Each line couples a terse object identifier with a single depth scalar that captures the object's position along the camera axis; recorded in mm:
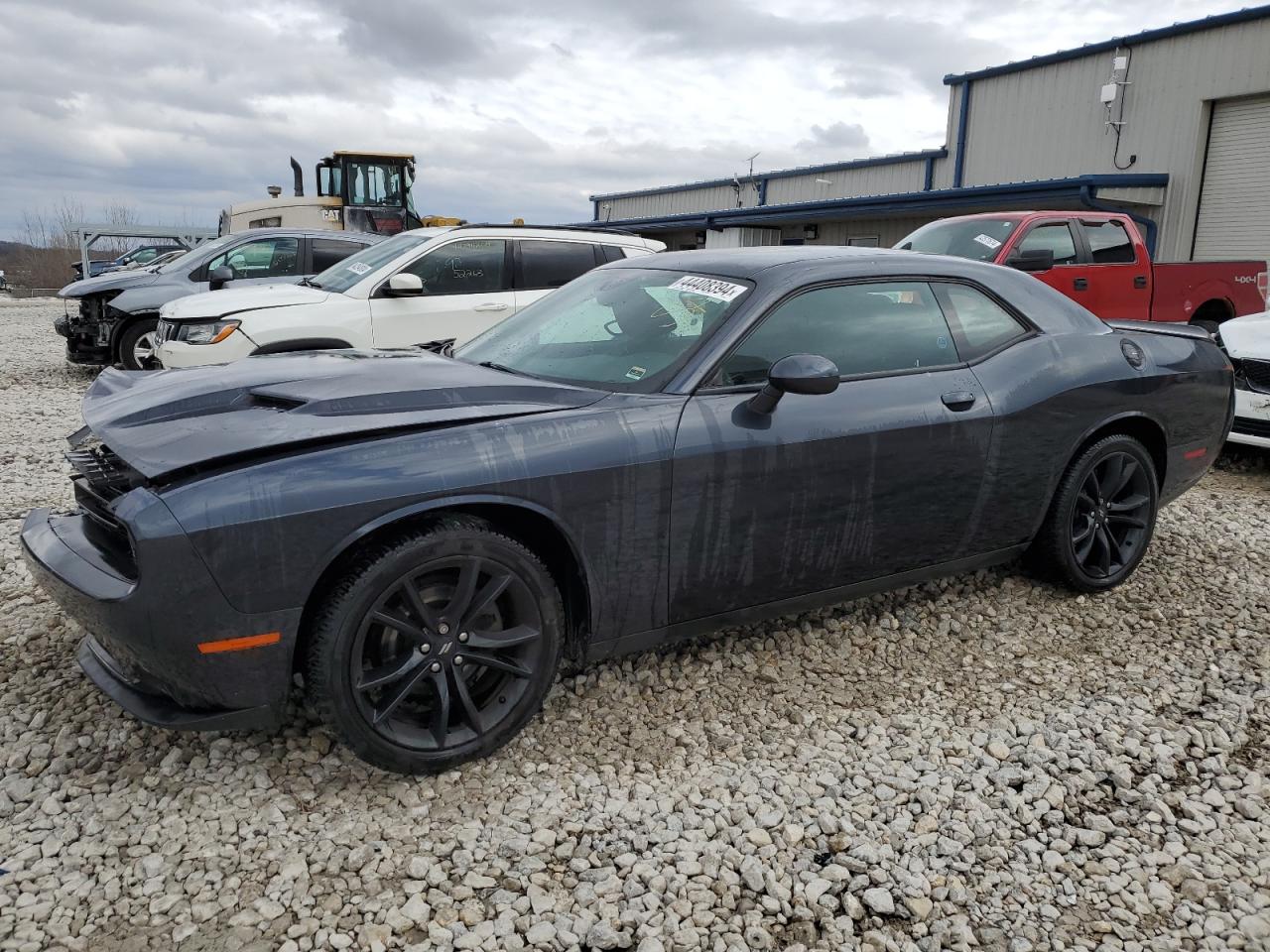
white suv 6879
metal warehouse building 15531
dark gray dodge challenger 2449
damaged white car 6523
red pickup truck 8547
